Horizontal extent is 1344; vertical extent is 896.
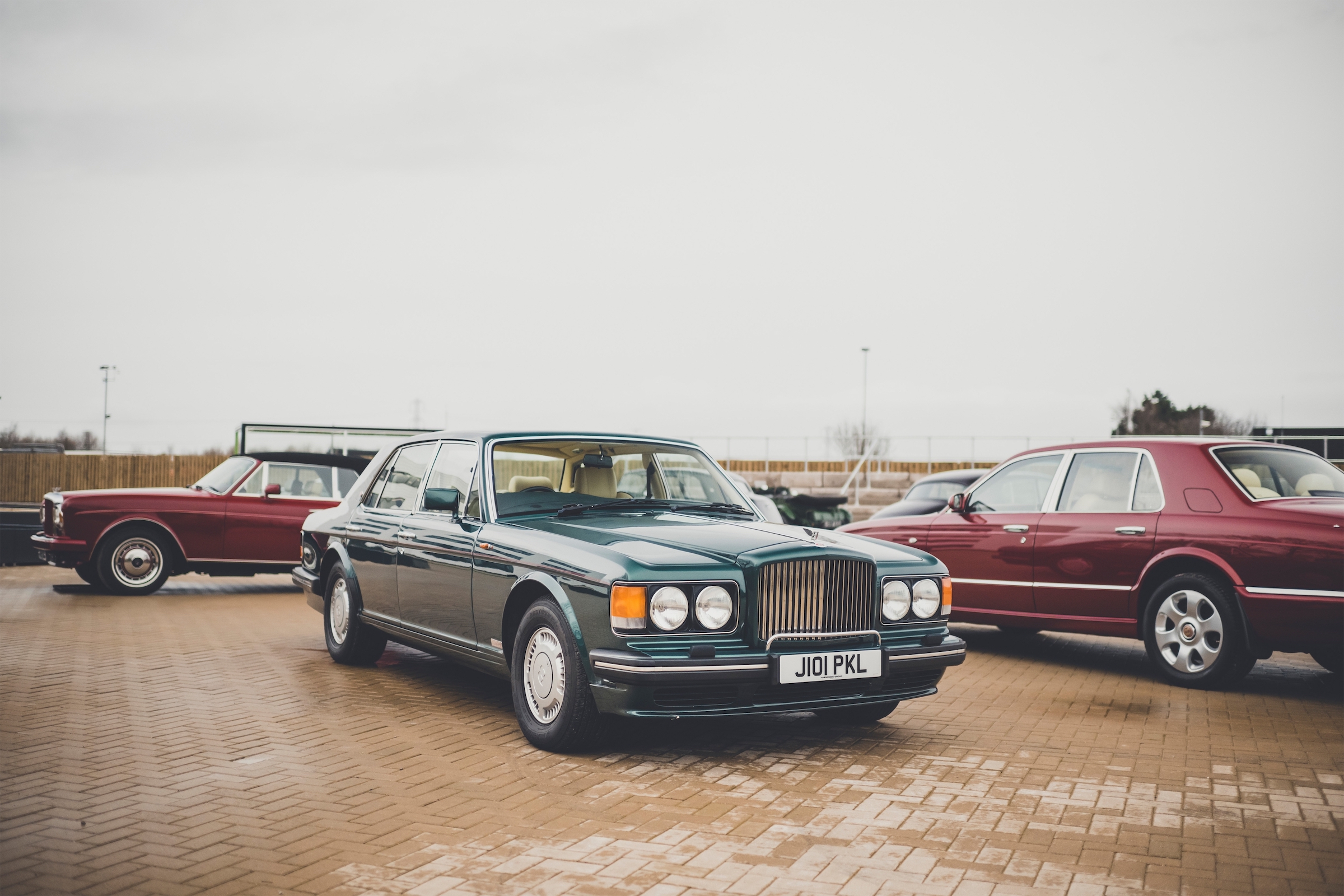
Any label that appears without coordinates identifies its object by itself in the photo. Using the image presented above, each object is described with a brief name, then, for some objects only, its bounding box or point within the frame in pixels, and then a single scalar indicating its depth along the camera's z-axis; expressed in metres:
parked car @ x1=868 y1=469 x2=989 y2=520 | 14.82
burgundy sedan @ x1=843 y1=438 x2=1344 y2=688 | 6.55
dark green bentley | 4.80
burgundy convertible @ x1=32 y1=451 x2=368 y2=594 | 12.28
